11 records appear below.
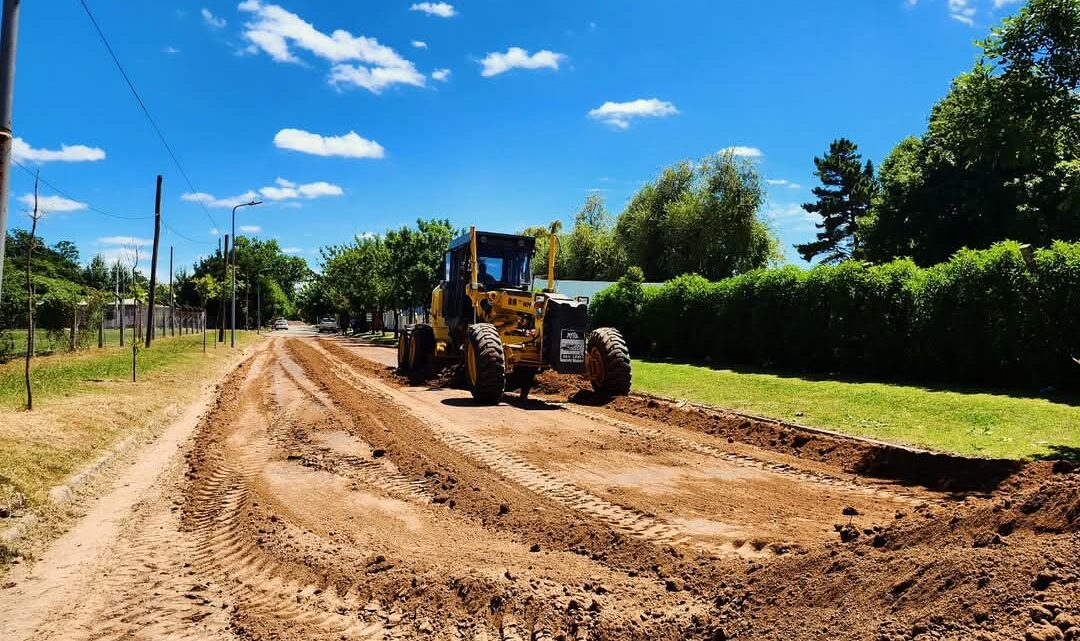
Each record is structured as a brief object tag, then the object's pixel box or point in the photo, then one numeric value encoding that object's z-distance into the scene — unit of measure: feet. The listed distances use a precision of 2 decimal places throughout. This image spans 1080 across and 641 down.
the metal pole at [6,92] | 18.62
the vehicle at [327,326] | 263.49
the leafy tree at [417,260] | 145.18
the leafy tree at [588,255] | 216.54
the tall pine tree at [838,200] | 205.87
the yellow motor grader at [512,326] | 42.73
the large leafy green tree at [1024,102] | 26.44
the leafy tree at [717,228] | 176.86
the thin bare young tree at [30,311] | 33.12
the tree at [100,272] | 310.04
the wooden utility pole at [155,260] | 99.66
